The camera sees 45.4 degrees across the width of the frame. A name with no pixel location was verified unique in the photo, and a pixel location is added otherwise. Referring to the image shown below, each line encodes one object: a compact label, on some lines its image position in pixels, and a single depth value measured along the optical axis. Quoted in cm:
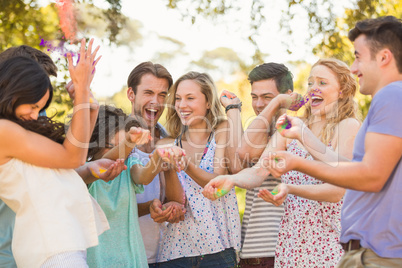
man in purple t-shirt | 212
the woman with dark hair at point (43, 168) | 237
